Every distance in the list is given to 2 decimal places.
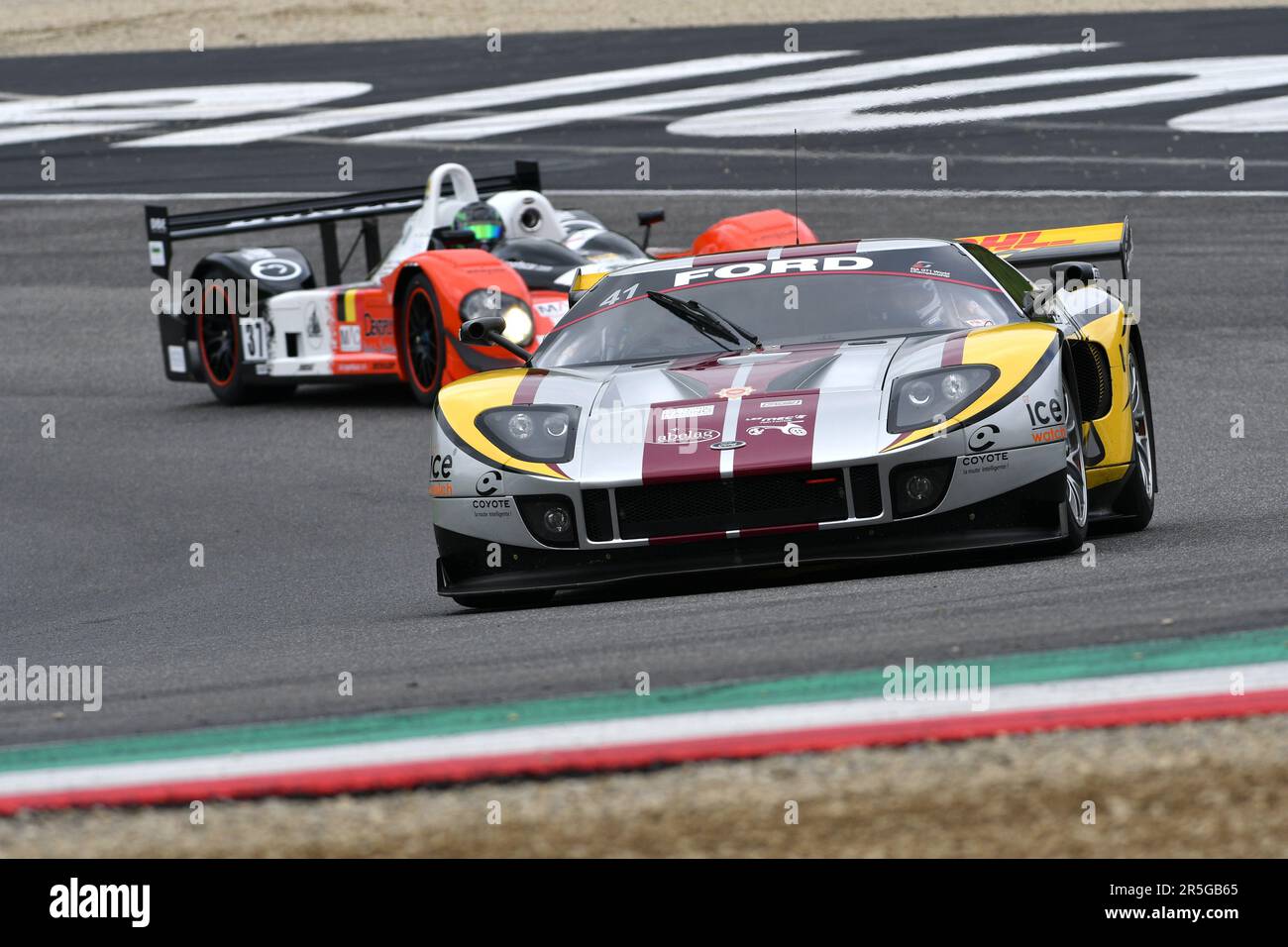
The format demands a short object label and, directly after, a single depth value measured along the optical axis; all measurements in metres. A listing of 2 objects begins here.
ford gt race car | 12.22
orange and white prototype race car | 24.03
